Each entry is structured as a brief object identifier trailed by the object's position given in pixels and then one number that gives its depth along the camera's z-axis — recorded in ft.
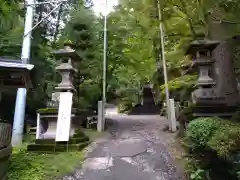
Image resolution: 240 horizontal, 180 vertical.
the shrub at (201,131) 12.44
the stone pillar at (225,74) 18.48
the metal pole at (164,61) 27.60
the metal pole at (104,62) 30.89
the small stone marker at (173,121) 26.87
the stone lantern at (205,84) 17.20
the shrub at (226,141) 10.27
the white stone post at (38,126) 21.66
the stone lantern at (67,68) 21.77
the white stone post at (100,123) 28.99
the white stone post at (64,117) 19.28
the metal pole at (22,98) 23.17
